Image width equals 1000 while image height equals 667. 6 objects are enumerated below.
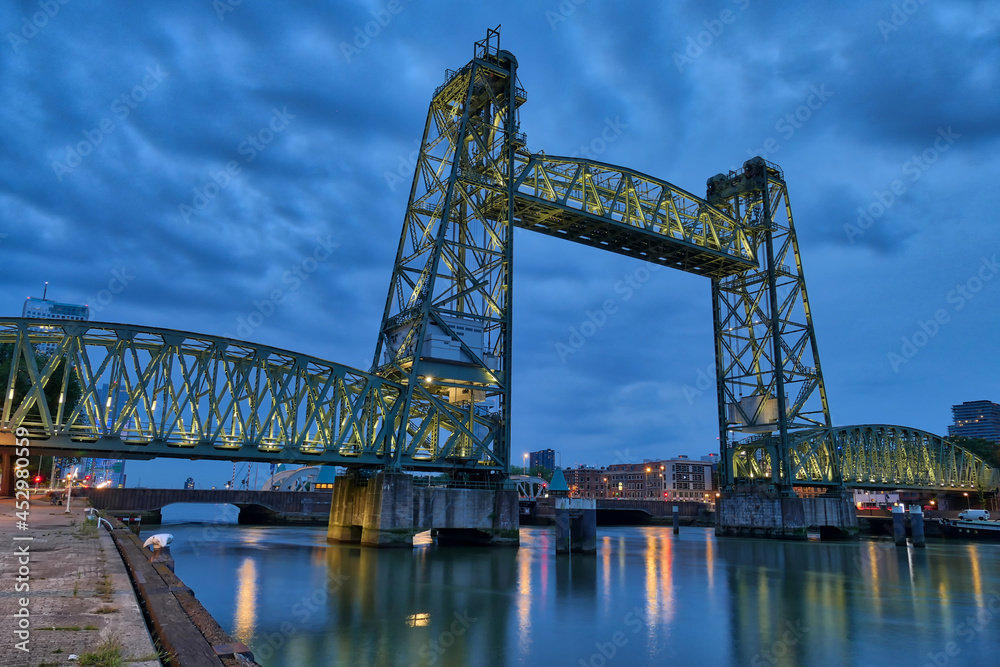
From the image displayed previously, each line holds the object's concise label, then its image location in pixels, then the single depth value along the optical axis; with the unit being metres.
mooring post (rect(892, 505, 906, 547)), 51.22
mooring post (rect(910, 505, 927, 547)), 51.00
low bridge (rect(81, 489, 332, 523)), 67.06
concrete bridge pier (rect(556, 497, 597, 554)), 35.75
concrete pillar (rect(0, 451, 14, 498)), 51.03
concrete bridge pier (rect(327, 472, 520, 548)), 34.38
